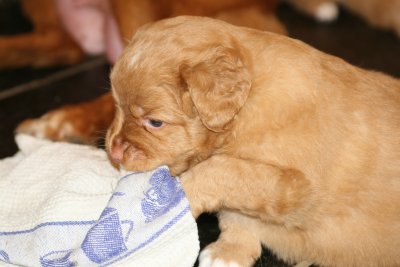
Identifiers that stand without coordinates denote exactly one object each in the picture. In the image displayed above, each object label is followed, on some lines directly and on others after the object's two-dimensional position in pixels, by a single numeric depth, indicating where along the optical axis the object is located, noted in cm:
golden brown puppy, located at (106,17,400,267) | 83
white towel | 82
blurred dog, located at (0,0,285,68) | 108
